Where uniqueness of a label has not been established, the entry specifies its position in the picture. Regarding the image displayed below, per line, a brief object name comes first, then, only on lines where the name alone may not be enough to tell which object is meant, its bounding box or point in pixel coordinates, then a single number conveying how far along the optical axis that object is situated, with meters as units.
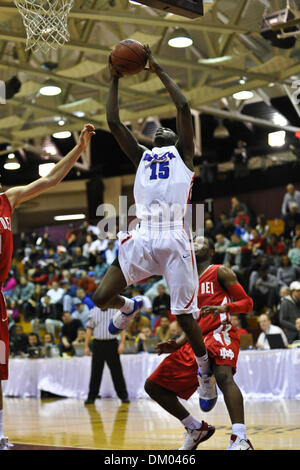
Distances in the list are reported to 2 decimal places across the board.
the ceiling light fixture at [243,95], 17.29
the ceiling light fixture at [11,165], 24.70
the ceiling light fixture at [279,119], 23.67
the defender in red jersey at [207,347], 5.77
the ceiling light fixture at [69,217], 30.70
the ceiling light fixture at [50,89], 15.89
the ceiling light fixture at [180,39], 14.18
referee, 12.20
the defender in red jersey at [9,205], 5.07
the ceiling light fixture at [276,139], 23.80
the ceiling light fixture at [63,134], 19.94
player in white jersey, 5.25
